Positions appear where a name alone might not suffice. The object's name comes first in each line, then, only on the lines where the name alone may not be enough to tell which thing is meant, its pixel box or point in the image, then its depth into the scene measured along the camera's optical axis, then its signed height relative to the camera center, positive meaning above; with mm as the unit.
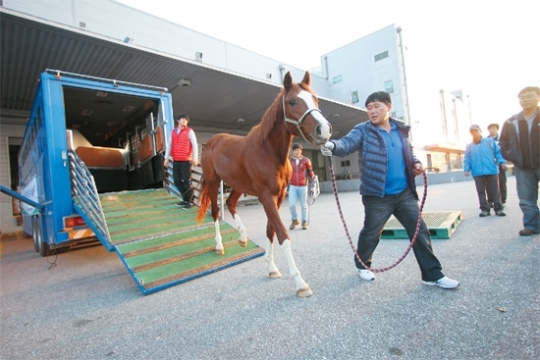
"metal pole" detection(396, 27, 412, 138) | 24156 +7325
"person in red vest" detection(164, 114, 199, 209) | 5329 +680
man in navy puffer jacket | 2533 -30
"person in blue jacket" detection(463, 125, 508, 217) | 5559 -84
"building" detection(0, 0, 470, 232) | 7539 +4224
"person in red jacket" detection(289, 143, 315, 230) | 6289 -43
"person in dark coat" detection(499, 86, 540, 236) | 3691 +129
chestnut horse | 2475 +342
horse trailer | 3529 -94
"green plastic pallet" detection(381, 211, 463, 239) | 4117 -968
